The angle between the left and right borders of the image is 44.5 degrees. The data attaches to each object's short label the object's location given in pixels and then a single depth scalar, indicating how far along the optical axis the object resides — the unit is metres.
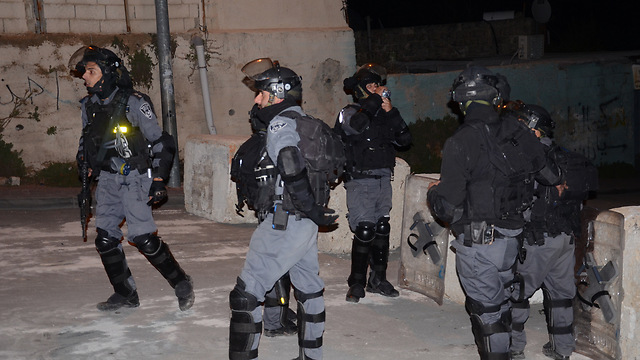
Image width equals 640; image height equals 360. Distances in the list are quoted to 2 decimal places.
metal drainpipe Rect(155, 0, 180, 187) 12.64
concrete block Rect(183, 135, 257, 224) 10.48
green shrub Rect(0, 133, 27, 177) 13.23
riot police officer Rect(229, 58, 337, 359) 5.02
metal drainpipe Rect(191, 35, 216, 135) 13.88
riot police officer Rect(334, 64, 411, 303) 7.05
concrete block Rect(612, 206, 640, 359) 5.25
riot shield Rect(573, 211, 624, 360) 5.34
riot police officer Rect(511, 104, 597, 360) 5.39
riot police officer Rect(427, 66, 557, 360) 4.93
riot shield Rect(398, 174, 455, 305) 6.90
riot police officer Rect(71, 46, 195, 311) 6.45
